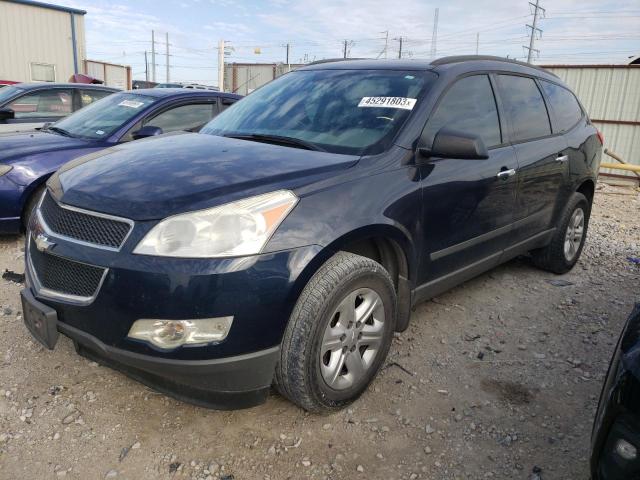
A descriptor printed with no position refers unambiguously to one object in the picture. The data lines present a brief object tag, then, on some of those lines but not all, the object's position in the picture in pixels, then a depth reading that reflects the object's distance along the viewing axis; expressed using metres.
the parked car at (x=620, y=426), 1.35
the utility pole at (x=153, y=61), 71.12
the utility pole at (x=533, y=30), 50.59
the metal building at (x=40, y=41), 16.58
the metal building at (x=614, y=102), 12.61
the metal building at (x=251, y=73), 21.23
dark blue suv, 2.00
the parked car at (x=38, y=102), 6.29
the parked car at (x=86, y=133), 4.47
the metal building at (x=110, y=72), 19.14
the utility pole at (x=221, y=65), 21.16
